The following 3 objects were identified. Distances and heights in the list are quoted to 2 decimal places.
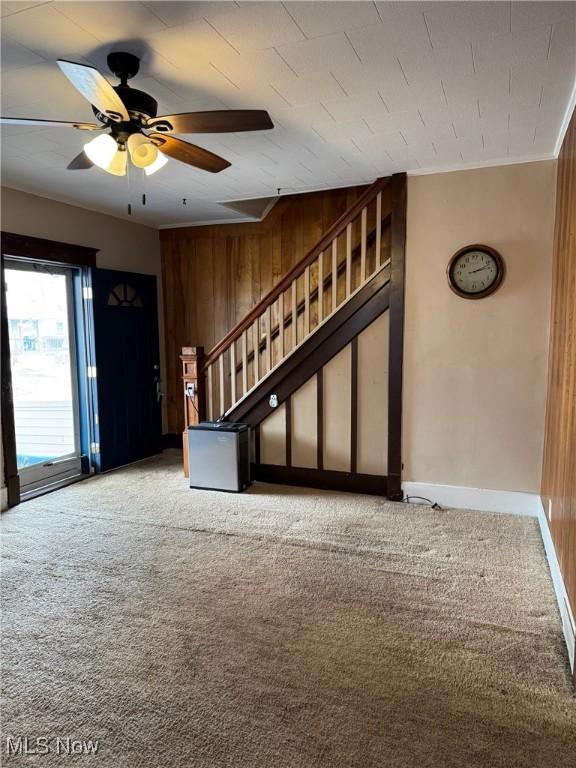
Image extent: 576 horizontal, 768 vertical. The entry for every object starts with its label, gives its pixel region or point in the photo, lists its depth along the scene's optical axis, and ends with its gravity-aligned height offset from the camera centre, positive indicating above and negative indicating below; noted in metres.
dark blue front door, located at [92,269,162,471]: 5.04 -0.32
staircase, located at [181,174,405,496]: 4.07 +0.00
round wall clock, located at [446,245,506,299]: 3.73 +0.47
